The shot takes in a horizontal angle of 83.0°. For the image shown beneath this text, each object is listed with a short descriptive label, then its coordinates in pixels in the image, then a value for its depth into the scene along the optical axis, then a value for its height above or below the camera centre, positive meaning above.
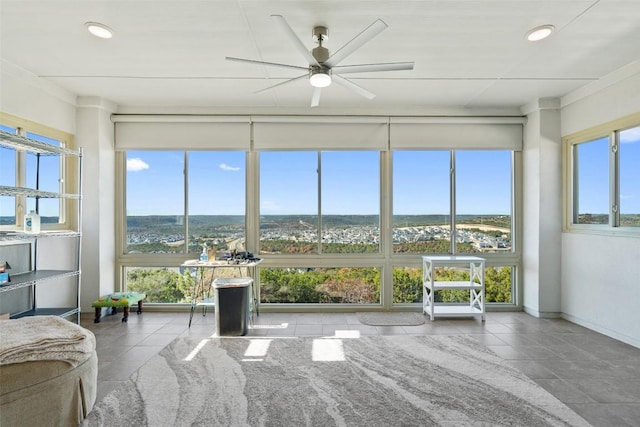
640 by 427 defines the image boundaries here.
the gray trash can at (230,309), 3.81 -0.99
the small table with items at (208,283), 4.27 -0.90
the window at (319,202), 4.87 +0.19
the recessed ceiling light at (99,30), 2.72 +1.43
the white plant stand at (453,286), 4.37 -0.85
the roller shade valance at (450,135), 4.75 +1.07
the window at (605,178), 3.59 +0.41
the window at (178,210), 4.86 +0.08
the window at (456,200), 4.89 +0.20
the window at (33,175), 3.63 +0.44
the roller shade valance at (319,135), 4.73 +1.06
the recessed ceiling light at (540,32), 2.77 +1.44
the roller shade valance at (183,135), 4.71 +1.06
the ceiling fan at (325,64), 2.53 +1.16
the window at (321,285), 4.85 -0.93
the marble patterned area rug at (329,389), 2.26 -1.26
